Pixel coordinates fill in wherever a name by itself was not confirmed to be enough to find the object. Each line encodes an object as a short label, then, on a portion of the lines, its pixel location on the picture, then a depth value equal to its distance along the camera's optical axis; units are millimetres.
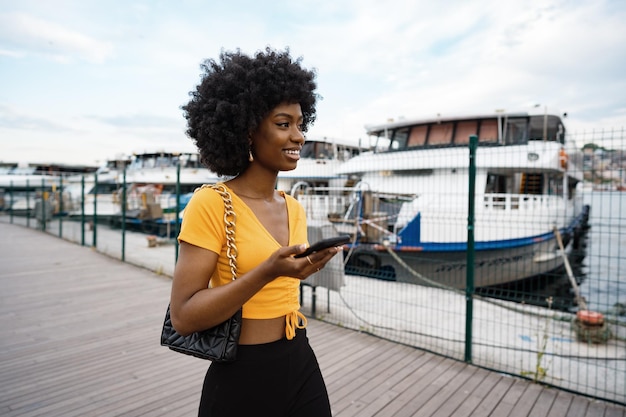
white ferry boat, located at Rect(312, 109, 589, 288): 8102
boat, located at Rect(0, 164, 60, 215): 21716
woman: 1280
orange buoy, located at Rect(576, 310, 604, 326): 4625
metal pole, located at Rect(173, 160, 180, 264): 6742
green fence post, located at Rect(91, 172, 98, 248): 10759
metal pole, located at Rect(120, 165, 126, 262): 9094
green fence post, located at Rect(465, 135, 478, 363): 4020
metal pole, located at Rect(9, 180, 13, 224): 19359
